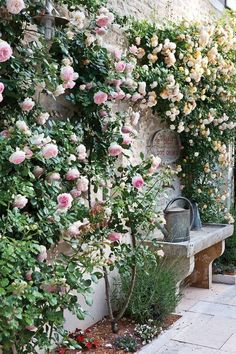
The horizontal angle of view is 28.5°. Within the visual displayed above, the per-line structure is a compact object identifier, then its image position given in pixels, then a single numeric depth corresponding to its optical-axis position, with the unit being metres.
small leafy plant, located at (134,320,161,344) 3.86
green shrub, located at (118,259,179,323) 4.16
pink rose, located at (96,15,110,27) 3.57
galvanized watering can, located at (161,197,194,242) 4.69
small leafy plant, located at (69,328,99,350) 3.64
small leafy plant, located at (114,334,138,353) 3.67
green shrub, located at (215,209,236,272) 6.21
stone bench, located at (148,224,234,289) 4.55
